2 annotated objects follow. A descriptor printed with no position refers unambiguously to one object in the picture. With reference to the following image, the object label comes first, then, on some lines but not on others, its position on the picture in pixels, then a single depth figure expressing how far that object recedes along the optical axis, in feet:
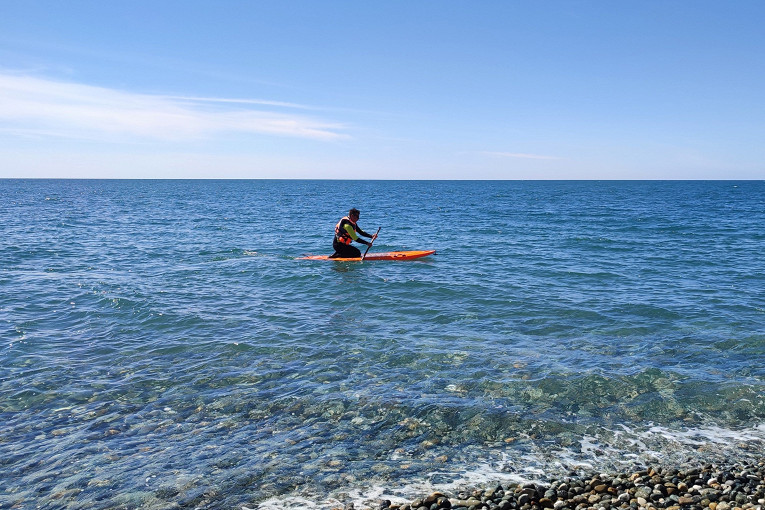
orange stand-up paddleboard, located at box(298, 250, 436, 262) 76.74
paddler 71.10
